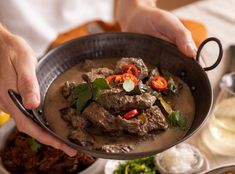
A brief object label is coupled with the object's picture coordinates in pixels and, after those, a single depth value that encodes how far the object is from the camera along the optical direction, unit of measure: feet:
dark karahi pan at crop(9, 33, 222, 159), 3.95
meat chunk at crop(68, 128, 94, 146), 3.56
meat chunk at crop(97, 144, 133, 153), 3.49
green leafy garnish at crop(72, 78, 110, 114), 3.82
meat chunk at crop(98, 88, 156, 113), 3.81
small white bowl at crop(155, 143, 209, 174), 4.33
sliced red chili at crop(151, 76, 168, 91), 4.04
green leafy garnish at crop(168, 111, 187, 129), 3.78
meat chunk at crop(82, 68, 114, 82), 4.06
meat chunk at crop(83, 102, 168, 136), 3.67
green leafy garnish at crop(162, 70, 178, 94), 4.05
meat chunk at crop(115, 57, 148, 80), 4.17
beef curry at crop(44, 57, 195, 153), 3.69
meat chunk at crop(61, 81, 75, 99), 4.02
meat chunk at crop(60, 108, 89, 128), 3.75
